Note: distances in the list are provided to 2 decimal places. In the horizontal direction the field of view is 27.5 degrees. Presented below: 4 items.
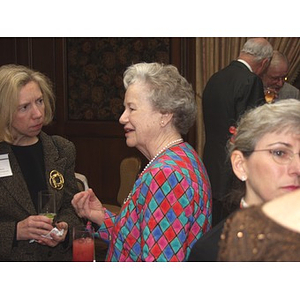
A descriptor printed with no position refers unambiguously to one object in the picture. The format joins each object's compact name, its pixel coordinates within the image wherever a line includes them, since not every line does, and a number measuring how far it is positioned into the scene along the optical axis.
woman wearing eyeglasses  1.71
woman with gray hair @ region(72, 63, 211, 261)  1.93
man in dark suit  3.72
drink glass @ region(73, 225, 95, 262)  2.15
